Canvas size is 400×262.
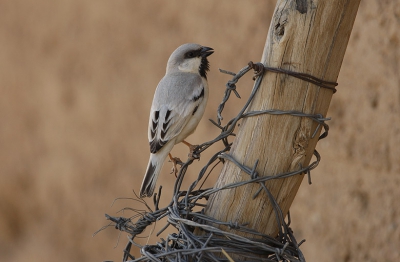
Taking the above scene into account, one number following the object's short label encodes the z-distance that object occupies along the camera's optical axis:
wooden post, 4.43
